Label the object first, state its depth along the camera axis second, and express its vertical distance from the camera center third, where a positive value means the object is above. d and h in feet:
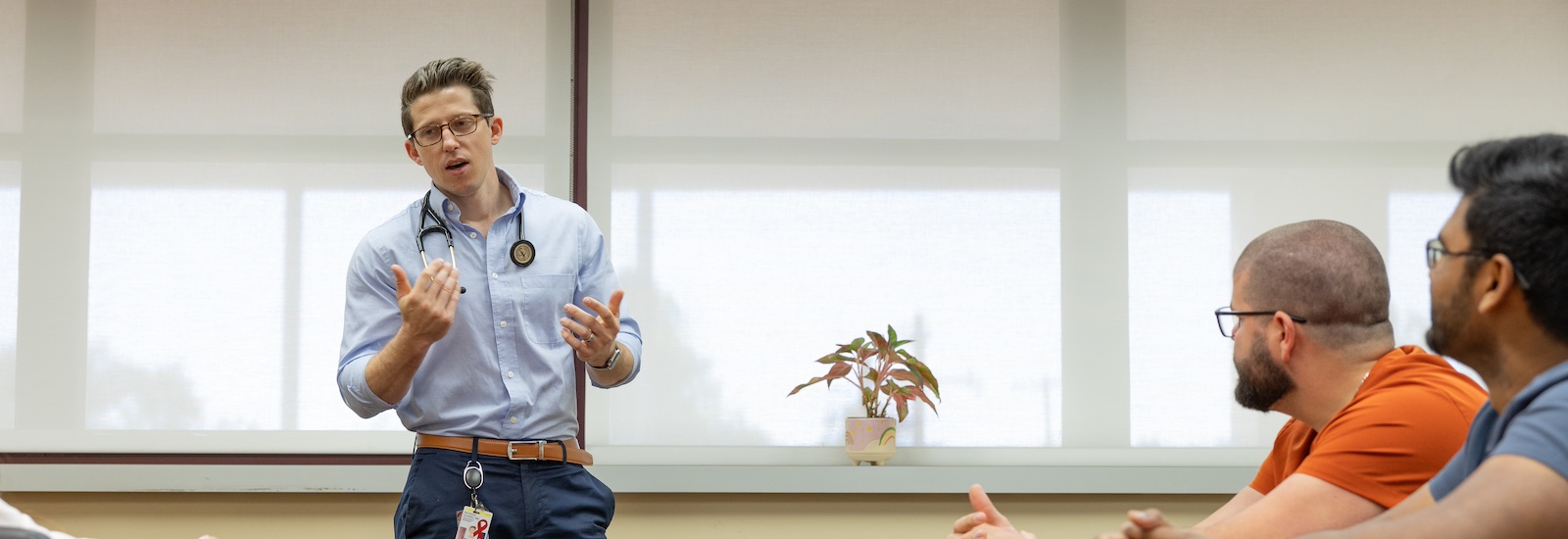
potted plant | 9.95 -0.76
